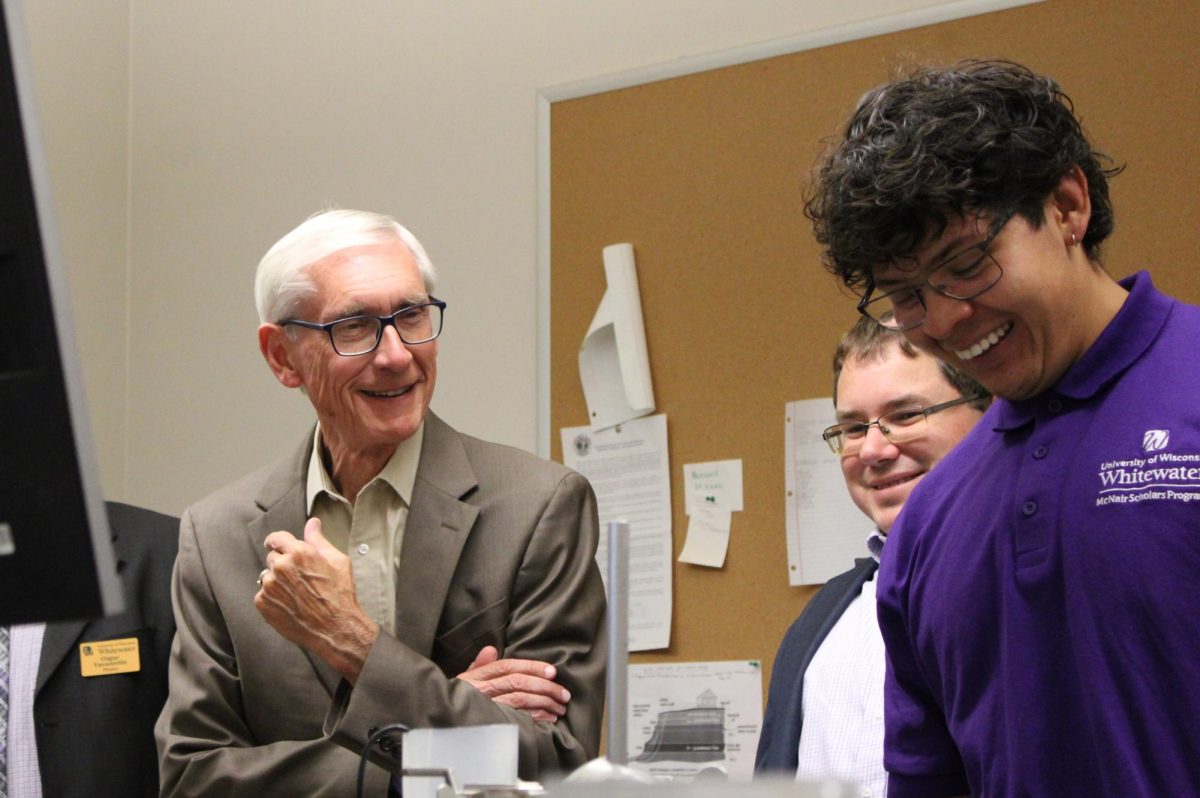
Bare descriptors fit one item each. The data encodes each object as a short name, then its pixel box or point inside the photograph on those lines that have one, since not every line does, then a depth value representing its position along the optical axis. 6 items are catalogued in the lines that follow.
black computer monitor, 0.94
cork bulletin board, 2.75
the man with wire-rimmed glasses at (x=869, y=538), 2.05
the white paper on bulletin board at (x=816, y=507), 2.94
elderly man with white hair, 1.94
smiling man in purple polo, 1.36
